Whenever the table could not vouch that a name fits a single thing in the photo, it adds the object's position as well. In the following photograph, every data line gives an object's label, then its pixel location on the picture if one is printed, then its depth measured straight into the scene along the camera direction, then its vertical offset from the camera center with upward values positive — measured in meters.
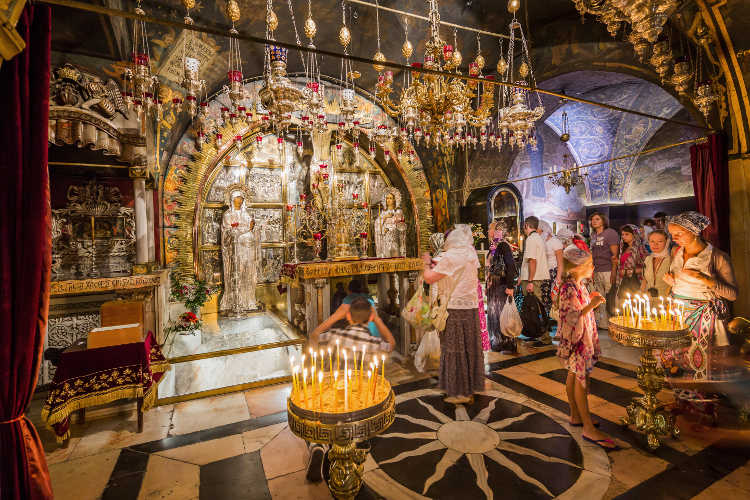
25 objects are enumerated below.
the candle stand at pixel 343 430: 1.80 -0.90
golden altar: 5.21 -0.37
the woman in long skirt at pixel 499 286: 5.50 -0.57
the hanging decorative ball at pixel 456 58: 5.09 +2.88
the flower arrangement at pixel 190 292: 7.08 -0.54
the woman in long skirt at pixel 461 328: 3.85 -0.85
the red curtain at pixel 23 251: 1.67 +0.12
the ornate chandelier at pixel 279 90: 3.79 +1.95
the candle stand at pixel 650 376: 2.95 -1.21
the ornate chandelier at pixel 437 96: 4.62 +2.32
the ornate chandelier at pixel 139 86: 4.18 +2.30
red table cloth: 3.26 -1.08
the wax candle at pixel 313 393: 1.94 -0.76
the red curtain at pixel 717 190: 4.99 +0.73
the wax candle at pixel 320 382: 1.93 -0.72
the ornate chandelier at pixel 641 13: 2.87 +1.97
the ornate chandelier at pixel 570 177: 12.23 +2.71
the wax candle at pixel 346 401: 1.86 -0.77
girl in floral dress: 3.07 -0.76
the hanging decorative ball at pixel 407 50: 5.33 +3.19
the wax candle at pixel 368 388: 1.96 -0.79
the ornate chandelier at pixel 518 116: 4.90 +1.96
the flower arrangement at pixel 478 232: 10.01 +0.60
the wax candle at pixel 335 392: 1.95 -0.80
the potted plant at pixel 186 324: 5.96 -0.98
